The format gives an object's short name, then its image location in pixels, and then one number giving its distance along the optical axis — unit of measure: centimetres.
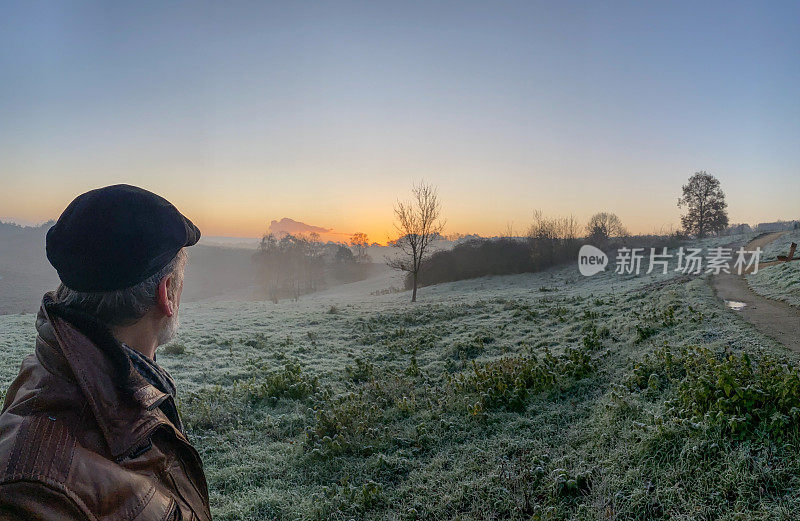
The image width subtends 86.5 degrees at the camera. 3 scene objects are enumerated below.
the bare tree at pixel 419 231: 3362
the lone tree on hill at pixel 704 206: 5328
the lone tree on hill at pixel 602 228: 4847
